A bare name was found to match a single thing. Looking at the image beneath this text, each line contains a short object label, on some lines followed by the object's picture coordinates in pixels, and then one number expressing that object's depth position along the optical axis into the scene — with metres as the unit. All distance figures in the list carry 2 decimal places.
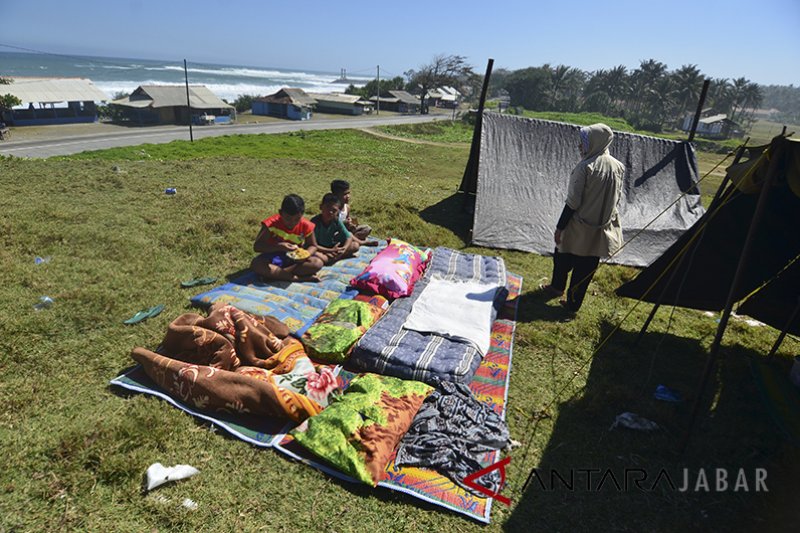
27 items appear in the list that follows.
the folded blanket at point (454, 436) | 3.15
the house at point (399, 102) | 59.88
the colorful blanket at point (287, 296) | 4.85
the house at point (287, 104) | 46.50
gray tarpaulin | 8.27
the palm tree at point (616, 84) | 71.81
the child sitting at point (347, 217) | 6.62
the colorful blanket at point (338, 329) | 4.21
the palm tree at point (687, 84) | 64.50
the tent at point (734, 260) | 4.25
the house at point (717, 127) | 56.94
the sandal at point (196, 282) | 5.73
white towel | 4.68
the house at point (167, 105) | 37.34
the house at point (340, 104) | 52.88
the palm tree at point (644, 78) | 70.21
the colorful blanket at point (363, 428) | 3.04
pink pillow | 5.36
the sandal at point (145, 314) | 4.81
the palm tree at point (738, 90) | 73.97
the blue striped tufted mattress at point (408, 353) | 4.02
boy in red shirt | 5.61
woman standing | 5.25
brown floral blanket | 3.45
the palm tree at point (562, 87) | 69.62
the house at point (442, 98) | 69.19
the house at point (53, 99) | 32.25
